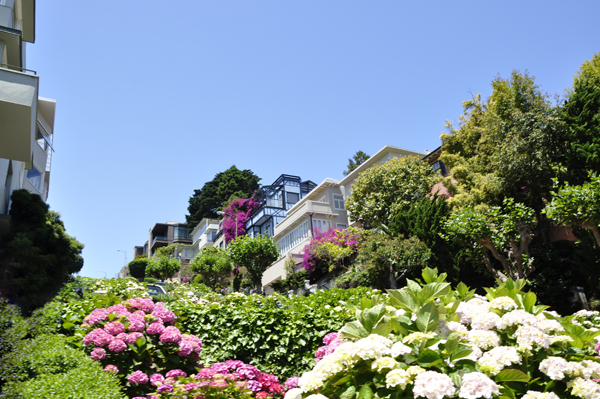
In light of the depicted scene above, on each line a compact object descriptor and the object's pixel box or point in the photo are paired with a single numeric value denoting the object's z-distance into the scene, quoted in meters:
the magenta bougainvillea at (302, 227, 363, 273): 28.59
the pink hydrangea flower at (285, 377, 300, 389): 5.18
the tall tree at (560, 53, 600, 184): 16.14
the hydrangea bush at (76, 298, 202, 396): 5.92
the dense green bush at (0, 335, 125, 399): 4.22
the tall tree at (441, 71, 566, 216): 18.17
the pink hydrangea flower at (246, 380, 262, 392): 5.41
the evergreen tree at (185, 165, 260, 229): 68.50
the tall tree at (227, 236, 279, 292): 27.36
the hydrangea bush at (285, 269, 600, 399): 2.89
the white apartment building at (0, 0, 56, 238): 11.23
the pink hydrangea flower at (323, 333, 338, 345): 5.17
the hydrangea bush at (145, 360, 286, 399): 4.96
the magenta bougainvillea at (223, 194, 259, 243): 52.25
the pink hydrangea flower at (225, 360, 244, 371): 5.75
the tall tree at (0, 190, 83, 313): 14.82
